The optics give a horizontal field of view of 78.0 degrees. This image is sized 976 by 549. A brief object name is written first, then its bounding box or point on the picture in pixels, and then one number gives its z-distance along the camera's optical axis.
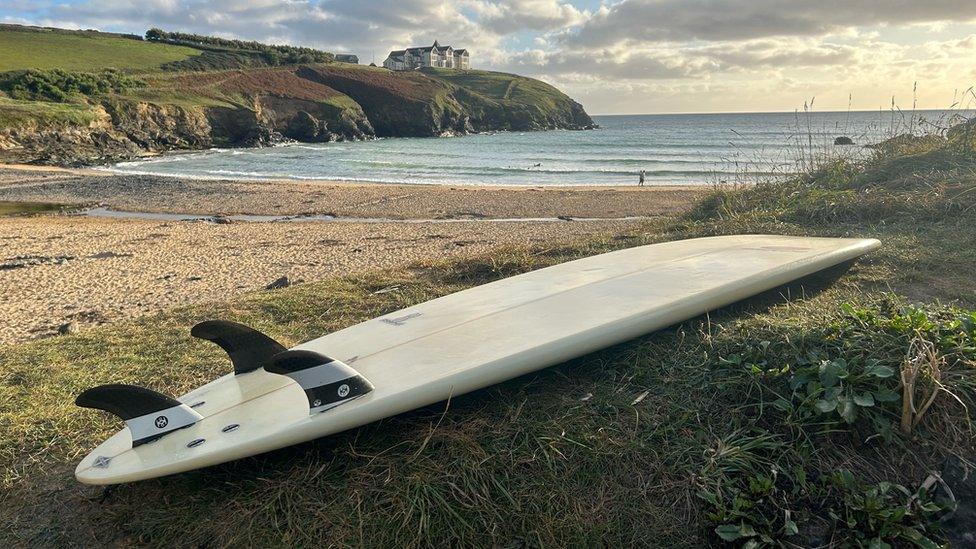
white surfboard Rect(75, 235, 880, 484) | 2.19
